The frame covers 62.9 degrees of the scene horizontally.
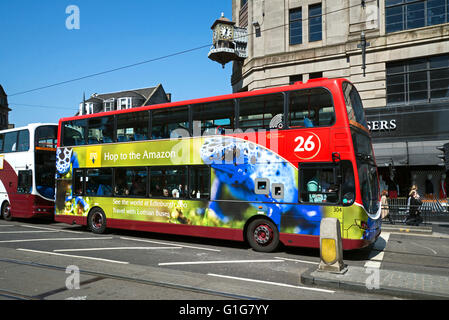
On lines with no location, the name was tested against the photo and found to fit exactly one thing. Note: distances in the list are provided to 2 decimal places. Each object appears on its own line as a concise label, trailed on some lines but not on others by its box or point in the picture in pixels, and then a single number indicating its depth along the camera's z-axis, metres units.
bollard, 6.75
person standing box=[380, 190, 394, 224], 15.70
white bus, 15.89
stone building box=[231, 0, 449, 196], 18.52
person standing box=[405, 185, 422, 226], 15.10
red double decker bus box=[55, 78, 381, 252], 8.55
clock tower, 24.23
